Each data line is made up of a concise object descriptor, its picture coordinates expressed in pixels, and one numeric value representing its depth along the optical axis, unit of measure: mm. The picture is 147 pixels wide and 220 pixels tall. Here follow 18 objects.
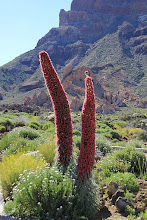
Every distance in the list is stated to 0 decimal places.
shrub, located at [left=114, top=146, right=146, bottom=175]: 6328
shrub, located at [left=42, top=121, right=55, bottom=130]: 16453
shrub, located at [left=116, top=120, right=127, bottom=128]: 25828
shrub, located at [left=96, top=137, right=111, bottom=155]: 8880
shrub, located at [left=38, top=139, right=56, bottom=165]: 5918
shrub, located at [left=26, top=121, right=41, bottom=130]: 15711
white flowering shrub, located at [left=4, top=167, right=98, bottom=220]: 3404
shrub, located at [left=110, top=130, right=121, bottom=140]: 17622
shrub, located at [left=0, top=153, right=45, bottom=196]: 4426
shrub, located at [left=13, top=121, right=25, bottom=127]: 16130
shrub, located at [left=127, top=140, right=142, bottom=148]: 9395
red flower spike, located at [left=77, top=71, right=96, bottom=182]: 3711
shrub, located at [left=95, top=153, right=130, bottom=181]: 5715
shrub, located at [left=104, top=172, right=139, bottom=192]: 4828
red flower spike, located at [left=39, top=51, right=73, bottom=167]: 3865
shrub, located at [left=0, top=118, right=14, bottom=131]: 15353
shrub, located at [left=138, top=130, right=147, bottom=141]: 16800
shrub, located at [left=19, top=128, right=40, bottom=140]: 9558
